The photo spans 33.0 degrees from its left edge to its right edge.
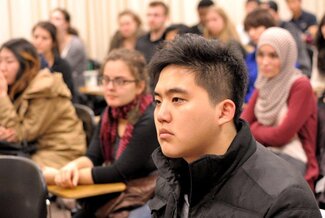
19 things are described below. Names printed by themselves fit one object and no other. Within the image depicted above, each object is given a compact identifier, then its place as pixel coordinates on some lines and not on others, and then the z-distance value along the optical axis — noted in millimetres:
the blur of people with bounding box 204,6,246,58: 5555
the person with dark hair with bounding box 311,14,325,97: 3447
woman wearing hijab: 2939
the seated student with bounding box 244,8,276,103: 4457
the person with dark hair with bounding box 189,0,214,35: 6176
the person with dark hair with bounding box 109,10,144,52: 6378
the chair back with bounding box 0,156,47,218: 2256
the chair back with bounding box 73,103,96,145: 3604
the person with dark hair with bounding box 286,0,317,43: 7141
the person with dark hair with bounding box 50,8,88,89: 6195
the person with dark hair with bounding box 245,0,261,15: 6964
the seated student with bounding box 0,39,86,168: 3227
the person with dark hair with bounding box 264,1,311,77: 4825
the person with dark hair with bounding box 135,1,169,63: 5957
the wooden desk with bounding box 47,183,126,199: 2576
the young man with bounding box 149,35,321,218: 1390
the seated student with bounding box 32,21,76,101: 4652
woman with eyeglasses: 2752
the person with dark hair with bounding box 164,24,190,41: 5162
